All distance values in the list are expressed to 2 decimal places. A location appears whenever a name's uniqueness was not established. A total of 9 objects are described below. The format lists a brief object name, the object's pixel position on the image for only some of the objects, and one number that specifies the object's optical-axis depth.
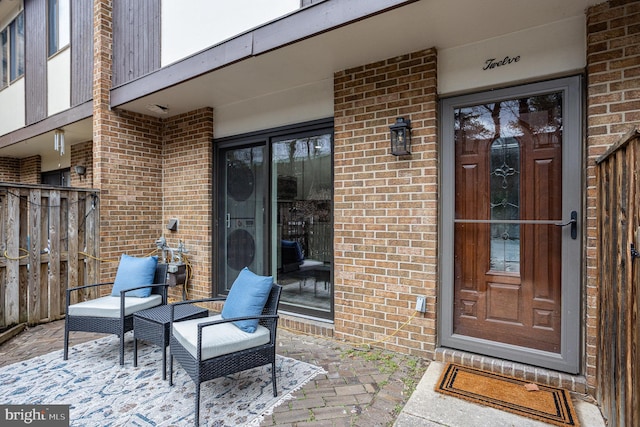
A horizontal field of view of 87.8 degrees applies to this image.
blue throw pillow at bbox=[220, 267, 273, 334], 2.41
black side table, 2.63
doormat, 2.15
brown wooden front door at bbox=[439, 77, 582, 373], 2.55
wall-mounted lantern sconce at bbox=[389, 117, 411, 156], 2.98
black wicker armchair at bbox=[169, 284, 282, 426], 2.10
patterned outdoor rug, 2.12
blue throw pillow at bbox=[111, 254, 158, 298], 3.31
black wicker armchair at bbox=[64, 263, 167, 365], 2.91
